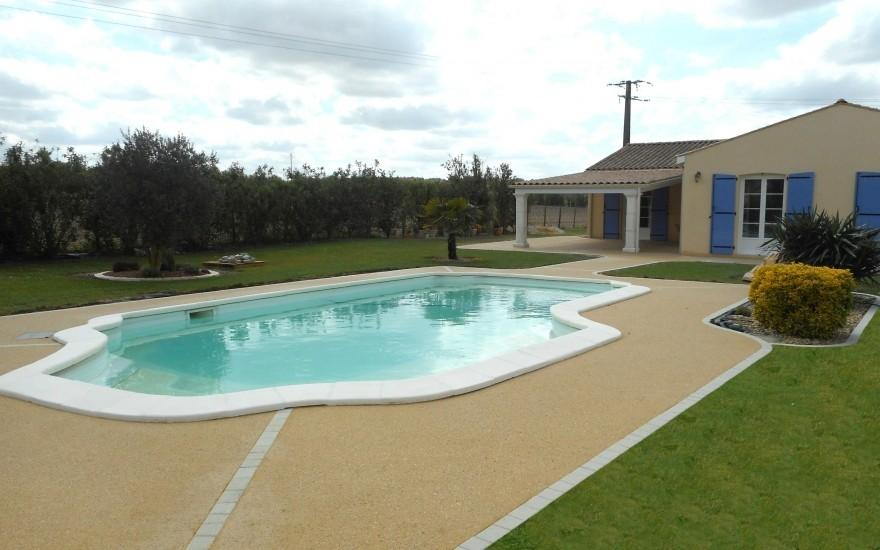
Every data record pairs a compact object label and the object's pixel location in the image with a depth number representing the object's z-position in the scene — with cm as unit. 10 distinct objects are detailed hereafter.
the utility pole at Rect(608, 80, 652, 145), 3700
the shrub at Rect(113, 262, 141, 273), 1702
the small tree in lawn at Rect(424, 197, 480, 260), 2058
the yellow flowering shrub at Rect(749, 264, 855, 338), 898
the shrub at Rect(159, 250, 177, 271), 1730
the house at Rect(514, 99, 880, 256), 1894
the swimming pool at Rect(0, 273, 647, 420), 656
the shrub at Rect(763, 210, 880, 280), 1203
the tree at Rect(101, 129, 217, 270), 1563
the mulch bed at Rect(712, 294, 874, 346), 911
